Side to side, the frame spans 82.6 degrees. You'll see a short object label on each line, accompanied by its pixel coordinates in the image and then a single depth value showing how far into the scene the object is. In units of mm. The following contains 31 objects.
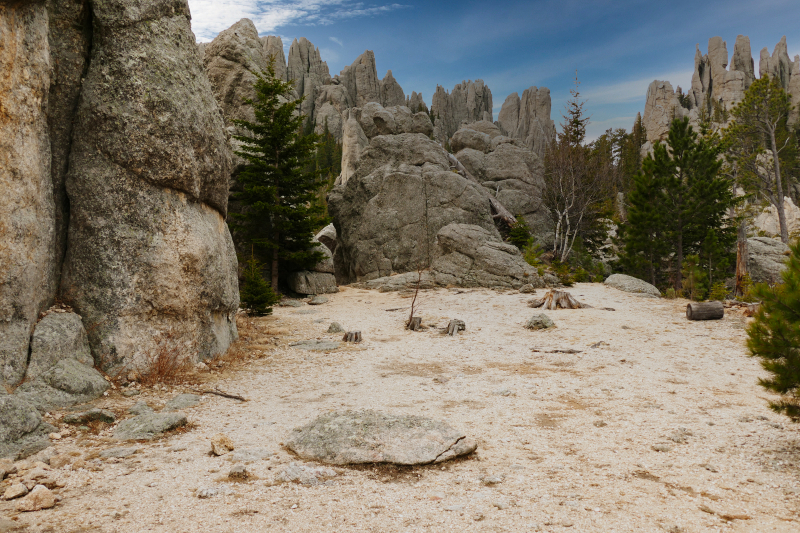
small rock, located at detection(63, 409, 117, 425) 4871
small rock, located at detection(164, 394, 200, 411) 5703
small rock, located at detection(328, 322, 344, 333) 11258
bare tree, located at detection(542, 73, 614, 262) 26656
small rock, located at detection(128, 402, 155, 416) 5379
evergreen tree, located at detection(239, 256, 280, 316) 12750
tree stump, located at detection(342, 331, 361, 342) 10211
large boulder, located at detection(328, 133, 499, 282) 22266
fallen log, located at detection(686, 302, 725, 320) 11133
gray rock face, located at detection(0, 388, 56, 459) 4023
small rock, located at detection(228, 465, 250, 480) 3764
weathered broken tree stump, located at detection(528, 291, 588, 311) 13663
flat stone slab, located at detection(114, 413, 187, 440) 4684
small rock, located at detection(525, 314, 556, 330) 11070
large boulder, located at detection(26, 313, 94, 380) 5477
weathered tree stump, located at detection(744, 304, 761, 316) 11120
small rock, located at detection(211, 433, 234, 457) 4270
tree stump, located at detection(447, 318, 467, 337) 10961
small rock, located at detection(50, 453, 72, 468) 3916
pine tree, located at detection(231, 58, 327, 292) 16828
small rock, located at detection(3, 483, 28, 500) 3253
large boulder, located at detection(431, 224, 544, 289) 18672
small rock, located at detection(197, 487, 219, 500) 3455
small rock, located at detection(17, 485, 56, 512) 3143
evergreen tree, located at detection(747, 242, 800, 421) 3787
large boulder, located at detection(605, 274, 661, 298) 17531
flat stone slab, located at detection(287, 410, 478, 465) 4059
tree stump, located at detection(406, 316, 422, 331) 11594
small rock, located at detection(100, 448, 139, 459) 4180
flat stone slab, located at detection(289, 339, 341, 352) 9555
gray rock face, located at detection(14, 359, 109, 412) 5140
